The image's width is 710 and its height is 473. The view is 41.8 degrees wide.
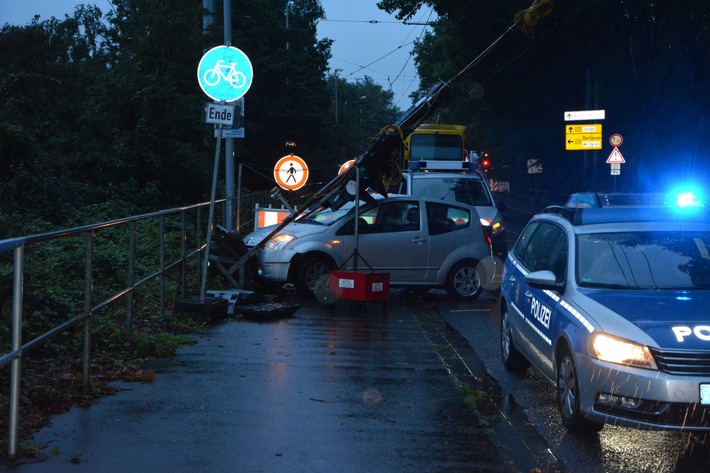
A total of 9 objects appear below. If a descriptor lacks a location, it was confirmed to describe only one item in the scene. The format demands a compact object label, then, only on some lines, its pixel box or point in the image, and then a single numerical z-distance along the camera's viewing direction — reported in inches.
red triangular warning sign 1389.0
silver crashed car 560.4
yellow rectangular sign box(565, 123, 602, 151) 1590.8
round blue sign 448.1
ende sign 437.1
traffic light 2115.3
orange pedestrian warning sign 754.8
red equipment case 504.4
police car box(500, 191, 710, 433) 229.6
